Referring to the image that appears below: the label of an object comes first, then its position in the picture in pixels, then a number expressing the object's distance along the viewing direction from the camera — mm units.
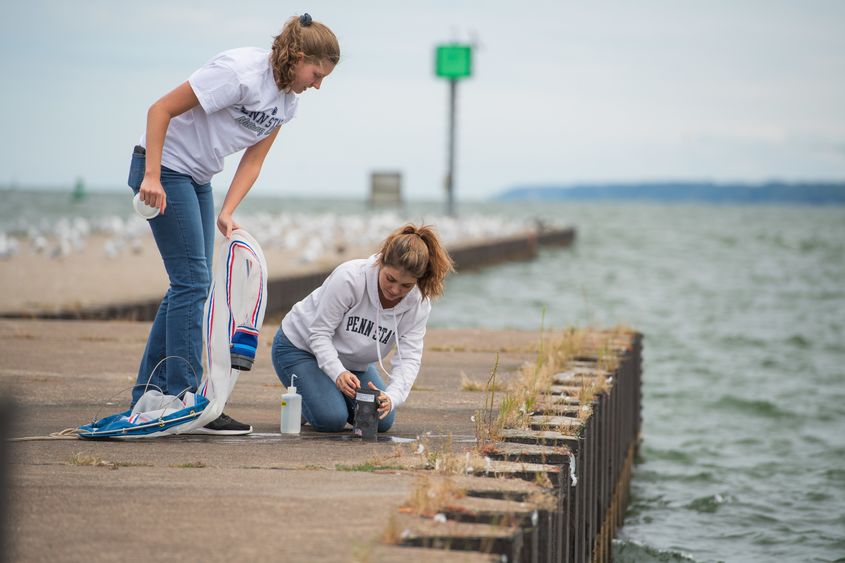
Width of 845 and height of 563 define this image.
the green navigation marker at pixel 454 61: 110250
